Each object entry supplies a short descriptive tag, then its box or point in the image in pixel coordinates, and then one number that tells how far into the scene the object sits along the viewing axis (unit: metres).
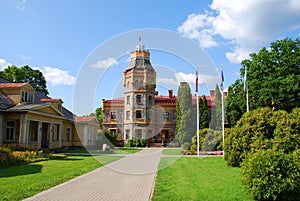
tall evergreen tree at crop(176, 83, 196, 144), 36.86
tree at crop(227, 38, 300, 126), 27.31
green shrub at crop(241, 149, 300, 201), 7.11
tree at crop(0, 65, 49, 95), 42.95
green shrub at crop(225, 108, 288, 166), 12.05
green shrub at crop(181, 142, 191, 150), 29.89
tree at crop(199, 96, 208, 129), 37.19
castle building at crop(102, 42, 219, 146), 41.66
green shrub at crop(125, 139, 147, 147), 39.84
